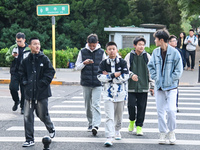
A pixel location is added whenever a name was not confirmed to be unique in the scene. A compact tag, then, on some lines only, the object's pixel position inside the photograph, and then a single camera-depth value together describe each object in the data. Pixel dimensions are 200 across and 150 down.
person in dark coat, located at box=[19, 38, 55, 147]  11.08
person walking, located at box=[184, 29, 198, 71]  31.80
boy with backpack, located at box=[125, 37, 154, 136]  12.42
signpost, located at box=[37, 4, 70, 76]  27.10
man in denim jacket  11.36
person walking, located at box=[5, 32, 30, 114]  15.85
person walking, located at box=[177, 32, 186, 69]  32.08
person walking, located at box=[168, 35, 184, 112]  14.81
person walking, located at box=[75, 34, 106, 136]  12.71
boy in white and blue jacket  11.24
